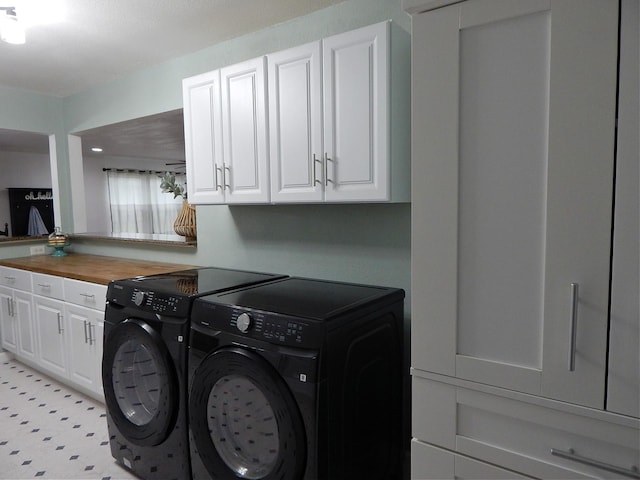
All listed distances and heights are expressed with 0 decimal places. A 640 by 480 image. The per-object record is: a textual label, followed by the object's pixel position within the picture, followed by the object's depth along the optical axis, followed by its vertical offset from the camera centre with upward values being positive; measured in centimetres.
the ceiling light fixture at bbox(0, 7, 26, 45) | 203 +86
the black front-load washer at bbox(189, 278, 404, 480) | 143 -66
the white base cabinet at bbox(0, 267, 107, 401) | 269 -82
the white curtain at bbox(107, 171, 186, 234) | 764 +5
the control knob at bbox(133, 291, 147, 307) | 199 -42
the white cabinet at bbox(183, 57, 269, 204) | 206 +35
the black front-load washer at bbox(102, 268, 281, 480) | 185 -75
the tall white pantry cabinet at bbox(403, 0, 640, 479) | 98 -10
